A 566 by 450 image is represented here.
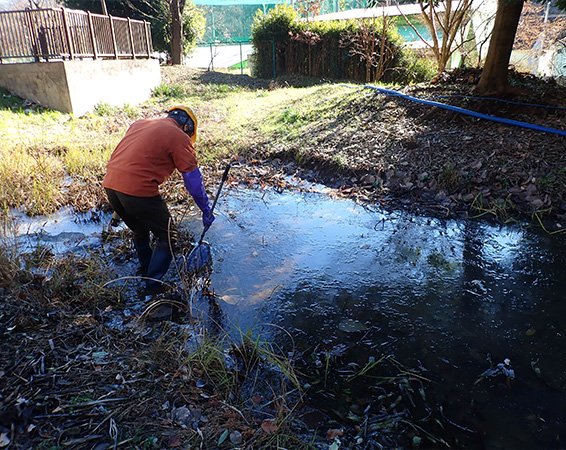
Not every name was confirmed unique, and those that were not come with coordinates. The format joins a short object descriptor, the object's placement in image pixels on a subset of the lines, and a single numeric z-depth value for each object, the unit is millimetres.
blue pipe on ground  6223
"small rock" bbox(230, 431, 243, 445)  2221
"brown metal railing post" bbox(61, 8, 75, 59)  10781
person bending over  3514
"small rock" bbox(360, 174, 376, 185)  6395
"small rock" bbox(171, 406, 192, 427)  2337
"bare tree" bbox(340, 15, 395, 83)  14680
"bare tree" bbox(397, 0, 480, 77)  10484
